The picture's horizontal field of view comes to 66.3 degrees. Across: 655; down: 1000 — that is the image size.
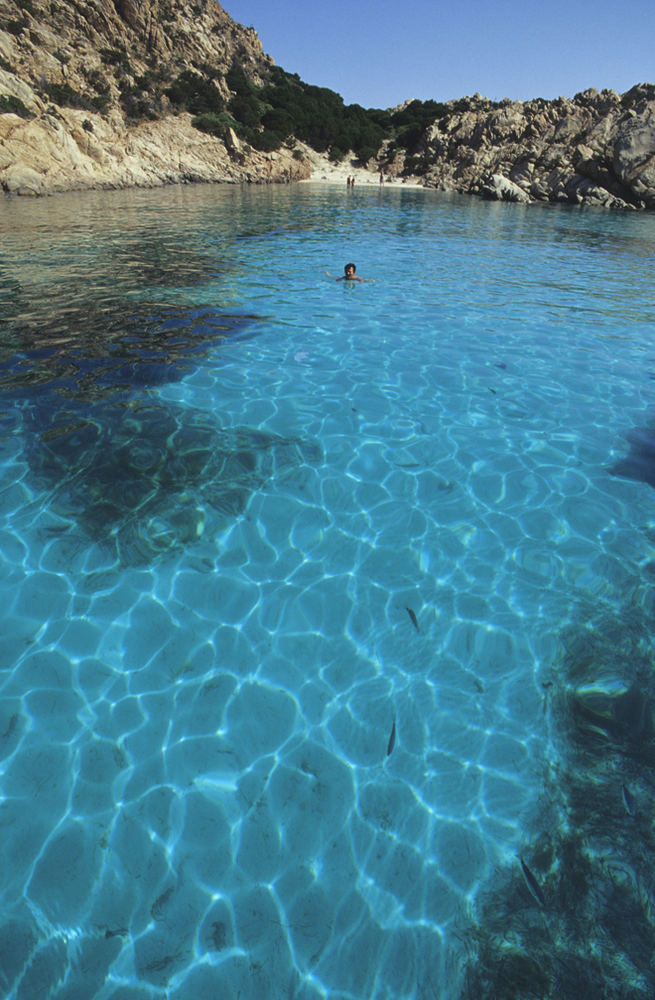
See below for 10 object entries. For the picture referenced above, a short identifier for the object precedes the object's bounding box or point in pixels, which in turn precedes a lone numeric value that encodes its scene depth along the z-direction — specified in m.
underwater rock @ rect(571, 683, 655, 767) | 3.61
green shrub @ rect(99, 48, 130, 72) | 52.31
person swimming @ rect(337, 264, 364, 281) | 14.02
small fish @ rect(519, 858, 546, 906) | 2.86
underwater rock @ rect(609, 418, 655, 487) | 6.37
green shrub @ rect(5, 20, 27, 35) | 43.44
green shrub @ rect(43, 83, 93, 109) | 42.44
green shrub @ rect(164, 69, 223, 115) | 55.53
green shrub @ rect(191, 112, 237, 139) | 52.75
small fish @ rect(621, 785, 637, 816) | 3.26
